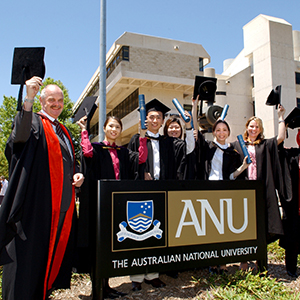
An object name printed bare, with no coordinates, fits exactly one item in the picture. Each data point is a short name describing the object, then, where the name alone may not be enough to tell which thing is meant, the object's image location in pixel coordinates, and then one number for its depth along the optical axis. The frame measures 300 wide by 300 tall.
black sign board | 2.76
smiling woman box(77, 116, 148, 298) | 2.95
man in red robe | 2.42
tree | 23.88
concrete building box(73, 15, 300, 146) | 20.97
